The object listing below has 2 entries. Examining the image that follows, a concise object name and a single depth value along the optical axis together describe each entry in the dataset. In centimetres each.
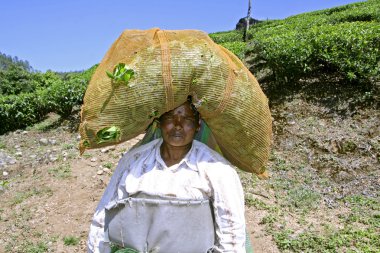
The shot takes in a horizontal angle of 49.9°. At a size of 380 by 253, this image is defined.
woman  192
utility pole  1636
